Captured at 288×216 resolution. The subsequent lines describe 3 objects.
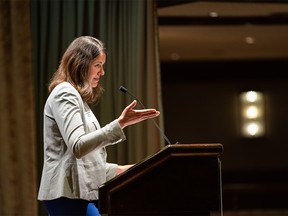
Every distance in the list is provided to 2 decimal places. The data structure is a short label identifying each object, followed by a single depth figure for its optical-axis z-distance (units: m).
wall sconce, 22.83
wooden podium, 5.66
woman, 5.80
